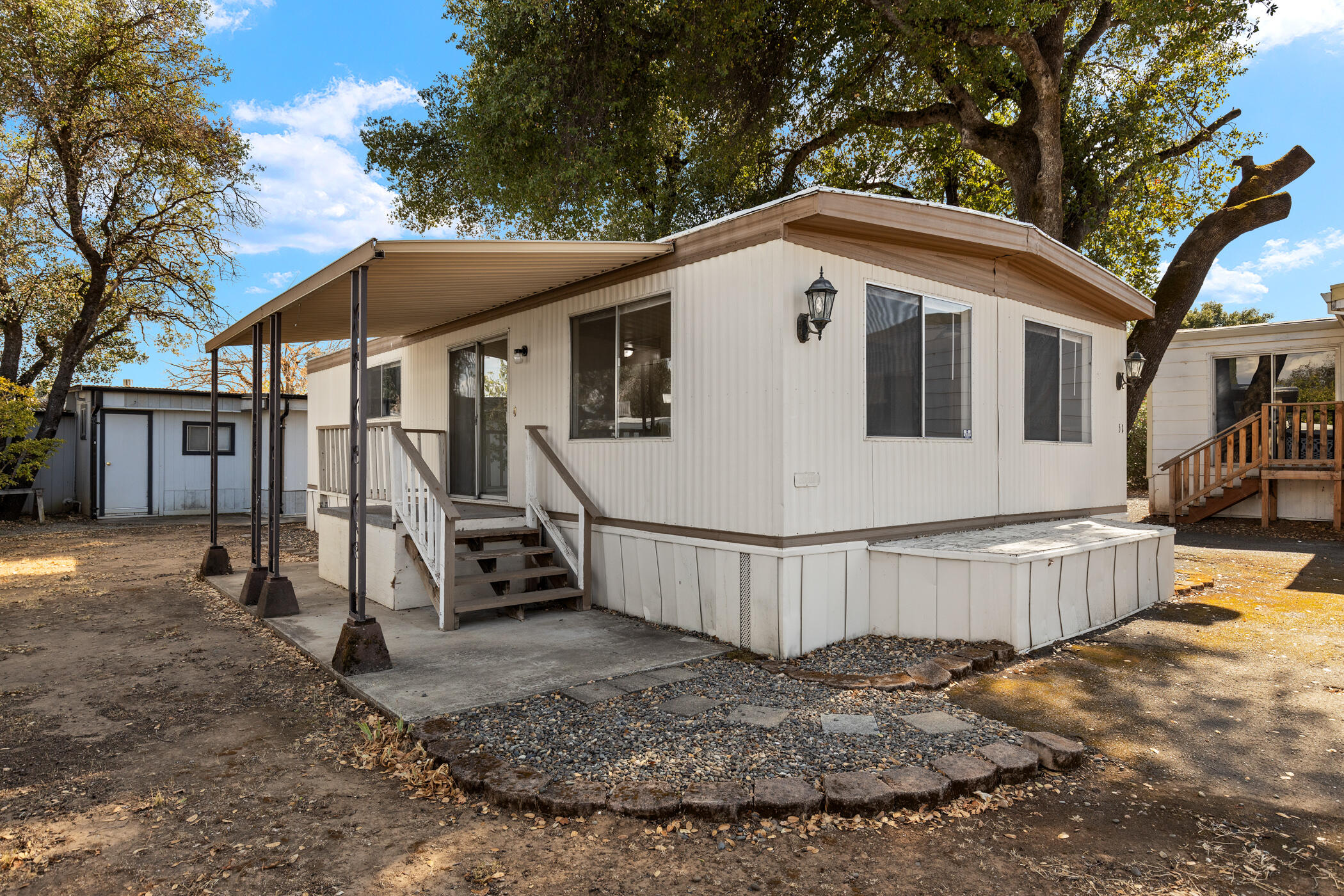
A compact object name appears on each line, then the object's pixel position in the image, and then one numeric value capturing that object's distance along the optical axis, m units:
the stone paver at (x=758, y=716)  3.45
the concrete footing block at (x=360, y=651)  4.18
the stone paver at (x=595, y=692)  3.74
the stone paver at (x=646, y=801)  2.63
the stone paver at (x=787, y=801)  2.65
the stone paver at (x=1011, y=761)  2.95
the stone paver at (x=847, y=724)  3.35
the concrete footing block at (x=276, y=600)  5.68
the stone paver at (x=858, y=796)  2.67
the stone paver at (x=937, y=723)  3.37
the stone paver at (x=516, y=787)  2.71
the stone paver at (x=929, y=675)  4.02
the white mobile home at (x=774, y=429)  4.68
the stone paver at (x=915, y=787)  2.72
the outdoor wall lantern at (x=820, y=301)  4.54
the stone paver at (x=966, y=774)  2.83
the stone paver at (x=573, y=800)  2.66
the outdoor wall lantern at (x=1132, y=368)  7.97
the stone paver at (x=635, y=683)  3.93
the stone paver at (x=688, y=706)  3.58
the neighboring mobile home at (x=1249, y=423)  10.78
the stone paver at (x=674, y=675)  4.11
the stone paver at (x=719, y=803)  2.62
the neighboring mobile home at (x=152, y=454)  14.54
